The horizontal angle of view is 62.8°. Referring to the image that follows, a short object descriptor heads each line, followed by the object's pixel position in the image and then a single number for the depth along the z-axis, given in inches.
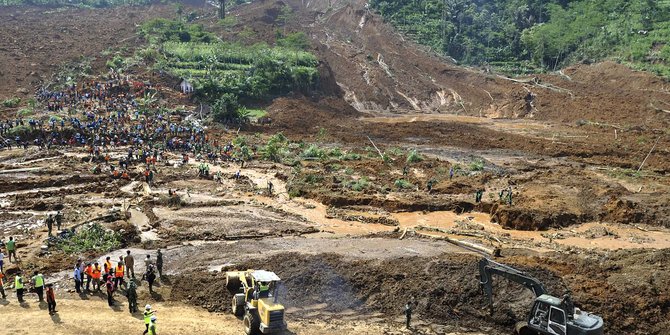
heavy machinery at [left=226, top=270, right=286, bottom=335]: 604.7
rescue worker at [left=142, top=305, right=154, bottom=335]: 592.1
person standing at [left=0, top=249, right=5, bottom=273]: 773.1
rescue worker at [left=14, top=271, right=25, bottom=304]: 690.6
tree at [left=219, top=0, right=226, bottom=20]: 3793.8
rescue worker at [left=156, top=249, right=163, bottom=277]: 798.5
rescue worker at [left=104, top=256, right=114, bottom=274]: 738.0
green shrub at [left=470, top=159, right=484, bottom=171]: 1520.3
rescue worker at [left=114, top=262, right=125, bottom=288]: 742.2
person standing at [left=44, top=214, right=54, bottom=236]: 945.1
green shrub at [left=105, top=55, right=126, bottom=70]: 2427.4
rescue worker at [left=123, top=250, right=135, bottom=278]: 776.9
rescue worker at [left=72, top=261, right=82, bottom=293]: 731.4
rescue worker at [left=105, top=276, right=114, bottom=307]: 701.9
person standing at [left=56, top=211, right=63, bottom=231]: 985.5
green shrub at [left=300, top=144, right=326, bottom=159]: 1666.5
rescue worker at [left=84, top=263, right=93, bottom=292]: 737.0
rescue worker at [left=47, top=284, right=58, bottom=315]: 659.4
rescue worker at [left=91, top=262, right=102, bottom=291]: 736.3
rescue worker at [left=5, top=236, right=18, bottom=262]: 829.2
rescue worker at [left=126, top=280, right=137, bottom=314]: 682.2
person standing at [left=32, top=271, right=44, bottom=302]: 697.0
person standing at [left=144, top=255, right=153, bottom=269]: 761.6
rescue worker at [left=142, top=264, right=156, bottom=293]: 749.9
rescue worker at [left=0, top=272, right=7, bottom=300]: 710.1
